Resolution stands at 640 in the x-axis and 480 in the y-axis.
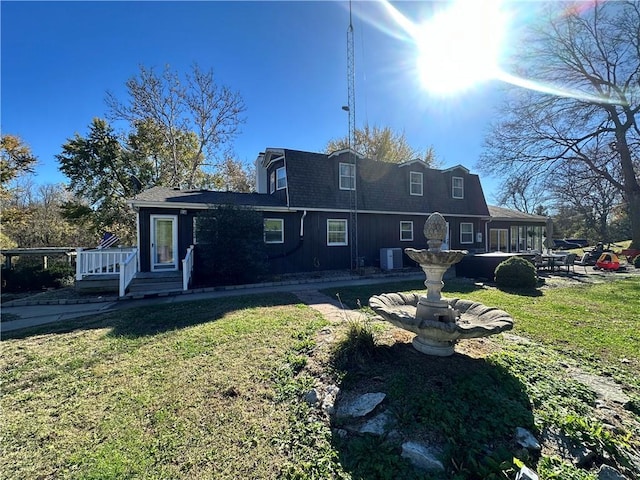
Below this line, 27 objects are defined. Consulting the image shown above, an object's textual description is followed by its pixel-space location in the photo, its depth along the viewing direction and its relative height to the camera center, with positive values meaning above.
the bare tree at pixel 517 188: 20.14 +3.72
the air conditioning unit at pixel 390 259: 13.30 -0.92
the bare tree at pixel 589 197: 19.81 +3.96
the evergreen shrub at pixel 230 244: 9.58 -0.09
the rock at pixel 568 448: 2.16 -1.70
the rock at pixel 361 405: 2.71 -1.64
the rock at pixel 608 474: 1.99 -1.71
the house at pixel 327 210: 10.48 +1.37
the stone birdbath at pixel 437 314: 3.08 -0.95
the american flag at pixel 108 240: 12.17 +0.12
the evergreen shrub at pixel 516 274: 9.10 -1.20
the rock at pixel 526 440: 2.24 -1.66
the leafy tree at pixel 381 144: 26.02 +9.07
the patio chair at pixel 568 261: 12.43 -1.05
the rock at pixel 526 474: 1.88 -1.62
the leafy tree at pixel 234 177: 23.88 +5.82
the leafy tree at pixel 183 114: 19.19 +9.26
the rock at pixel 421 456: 2.14 -1.72
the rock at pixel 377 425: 2.50 -1.70
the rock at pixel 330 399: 2.82 -1.68
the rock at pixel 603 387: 2.88 -1.67
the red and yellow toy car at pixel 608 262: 14.01 -1.28
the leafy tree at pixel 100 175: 19.30 +4.84
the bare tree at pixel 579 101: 17.28 +9.18
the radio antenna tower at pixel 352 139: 11.52 +4.70
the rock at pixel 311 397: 2.98 -1.70
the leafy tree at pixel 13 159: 15.12 +4.78
